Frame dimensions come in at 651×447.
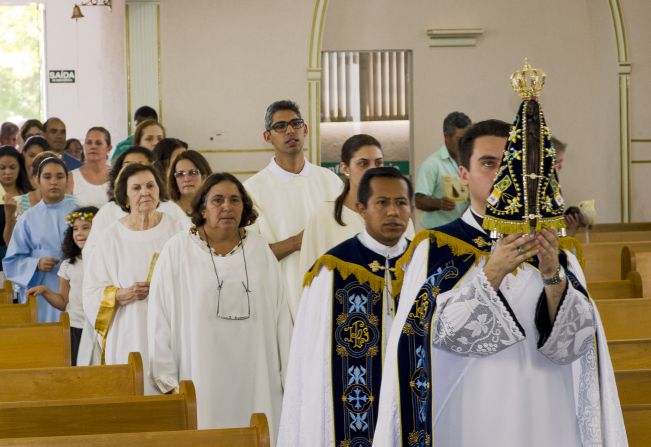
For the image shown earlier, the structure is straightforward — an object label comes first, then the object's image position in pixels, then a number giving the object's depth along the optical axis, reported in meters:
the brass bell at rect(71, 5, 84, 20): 13.41
